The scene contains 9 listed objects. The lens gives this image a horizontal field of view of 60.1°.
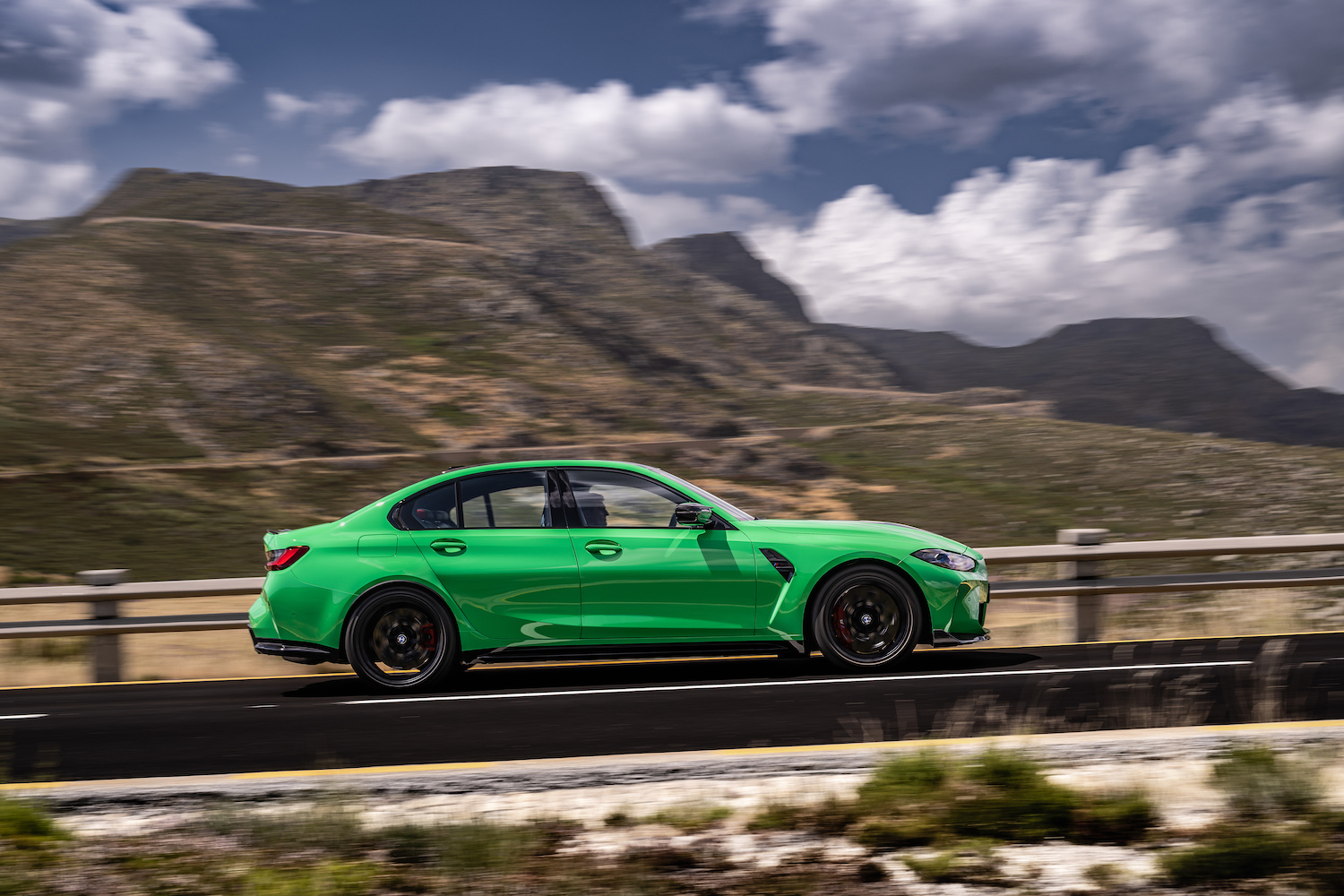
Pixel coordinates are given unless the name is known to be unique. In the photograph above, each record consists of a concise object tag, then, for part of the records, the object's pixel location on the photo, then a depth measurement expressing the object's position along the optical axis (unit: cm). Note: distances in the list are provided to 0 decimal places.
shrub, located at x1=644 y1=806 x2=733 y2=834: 419
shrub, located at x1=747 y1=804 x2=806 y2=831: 415
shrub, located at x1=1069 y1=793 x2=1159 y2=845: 399
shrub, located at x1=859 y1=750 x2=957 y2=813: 425
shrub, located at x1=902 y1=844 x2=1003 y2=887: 365
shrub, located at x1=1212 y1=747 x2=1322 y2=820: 407
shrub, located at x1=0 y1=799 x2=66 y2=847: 420
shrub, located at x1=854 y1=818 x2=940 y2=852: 396
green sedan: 745
